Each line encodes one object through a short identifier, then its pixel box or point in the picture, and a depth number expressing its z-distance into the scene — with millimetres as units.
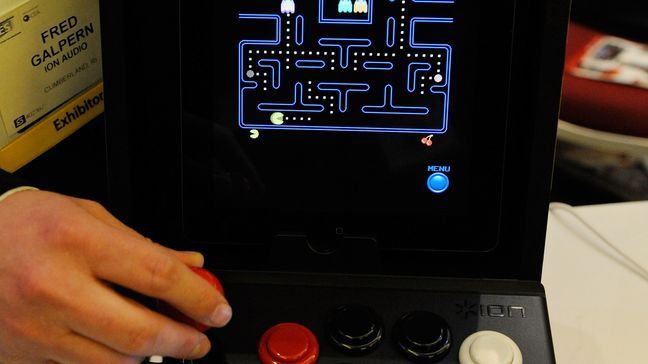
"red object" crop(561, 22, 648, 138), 1323
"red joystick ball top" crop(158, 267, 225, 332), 581
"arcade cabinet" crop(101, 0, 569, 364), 668
